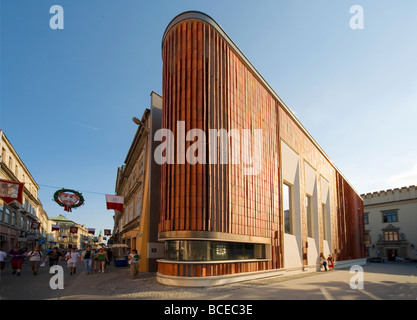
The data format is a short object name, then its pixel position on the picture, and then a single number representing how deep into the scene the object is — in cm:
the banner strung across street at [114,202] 2359
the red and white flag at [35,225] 4344
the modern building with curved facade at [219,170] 1334
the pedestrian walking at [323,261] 2489
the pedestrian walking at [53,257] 1961
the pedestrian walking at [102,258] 1866
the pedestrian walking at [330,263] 2566
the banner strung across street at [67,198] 2458
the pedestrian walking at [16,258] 1656
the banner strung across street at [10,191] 1986
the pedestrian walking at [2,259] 1636
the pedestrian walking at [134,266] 1531
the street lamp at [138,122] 2269
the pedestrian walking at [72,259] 1767
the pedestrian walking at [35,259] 1644
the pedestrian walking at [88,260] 1805
